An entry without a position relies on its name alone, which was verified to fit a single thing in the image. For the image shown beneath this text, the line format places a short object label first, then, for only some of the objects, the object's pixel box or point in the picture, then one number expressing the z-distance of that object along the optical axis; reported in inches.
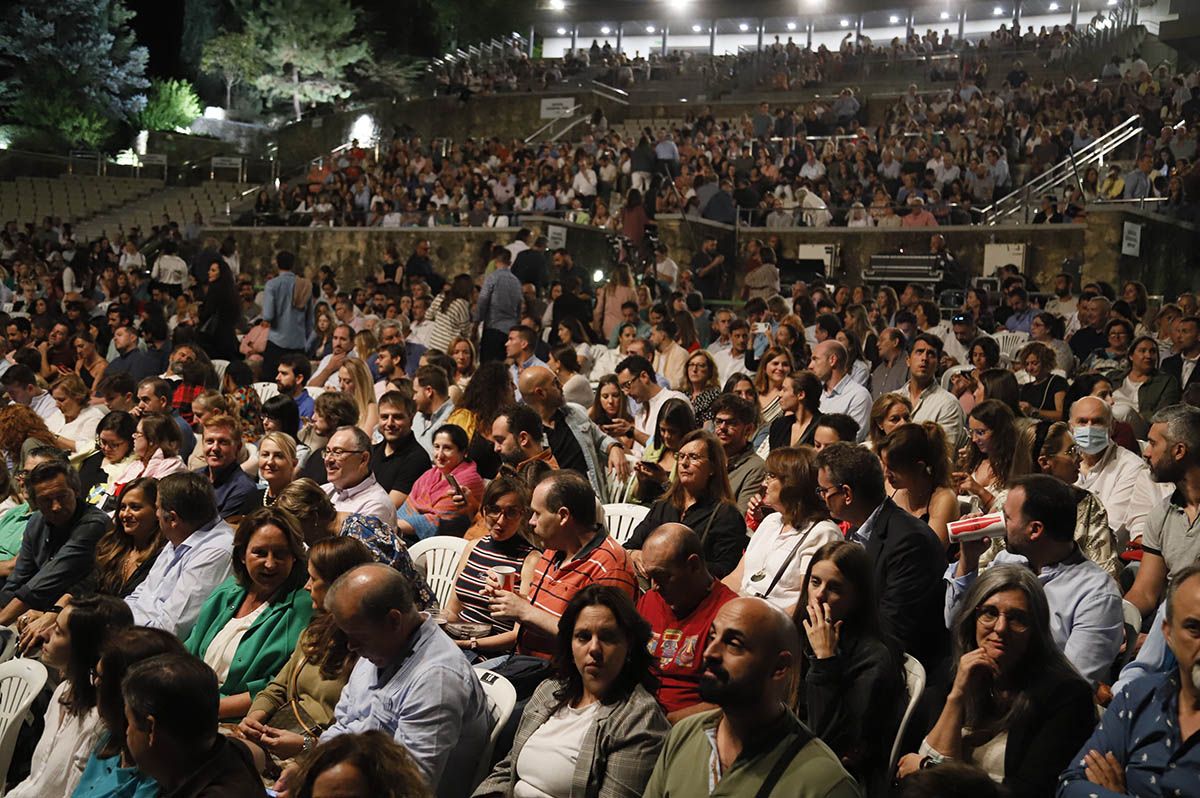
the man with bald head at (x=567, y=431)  269.6
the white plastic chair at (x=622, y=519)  242.1
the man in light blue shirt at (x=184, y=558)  200.4
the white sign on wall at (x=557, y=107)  1095.0
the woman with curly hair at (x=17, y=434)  294.4
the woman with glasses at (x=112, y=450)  268.8
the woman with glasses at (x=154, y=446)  263.6
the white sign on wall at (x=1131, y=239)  571.8
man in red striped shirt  174.9
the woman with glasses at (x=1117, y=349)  355.6
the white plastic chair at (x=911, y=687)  142.6
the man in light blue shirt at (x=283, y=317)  439.5
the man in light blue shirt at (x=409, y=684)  146.2
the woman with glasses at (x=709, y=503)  201.0
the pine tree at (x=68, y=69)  1257.0
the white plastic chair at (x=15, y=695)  174.1
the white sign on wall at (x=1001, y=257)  608.4
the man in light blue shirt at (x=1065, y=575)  154.7
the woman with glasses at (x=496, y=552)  192.5
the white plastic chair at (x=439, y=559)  217.5
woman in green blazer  177.0
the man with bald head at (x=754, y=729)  118.0
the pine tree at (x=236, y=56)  1360.7
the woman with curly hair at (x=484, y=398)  284.4
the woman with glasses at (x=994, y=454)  217.6
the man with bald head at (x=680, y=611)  156.8
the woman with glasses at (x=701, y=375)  318.0
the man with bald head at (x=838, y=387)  305.0
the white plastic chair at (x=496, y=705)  154.2
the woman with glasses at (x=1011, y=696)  129.3
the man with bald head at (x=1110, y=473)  223.6
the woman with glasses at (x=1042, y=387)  305.7
